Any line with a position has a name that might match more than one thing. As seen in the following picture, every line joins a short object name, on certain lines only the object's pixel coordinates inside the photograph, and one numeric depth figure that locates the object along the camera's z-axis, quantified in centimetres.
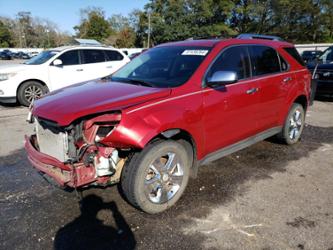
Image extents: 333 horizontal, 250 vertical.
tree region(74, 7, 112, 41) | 7312
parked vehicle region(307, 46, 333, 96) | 953
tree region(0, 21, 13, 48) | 8349
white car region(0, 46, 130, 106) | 853
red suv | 288
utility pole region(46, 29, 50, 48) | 9162
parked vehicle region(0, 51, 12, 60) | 5172
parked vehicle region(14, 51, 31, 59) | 5724
